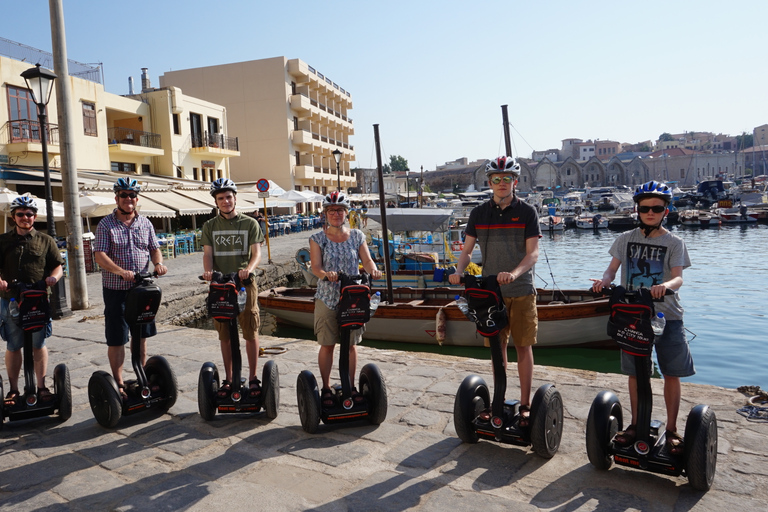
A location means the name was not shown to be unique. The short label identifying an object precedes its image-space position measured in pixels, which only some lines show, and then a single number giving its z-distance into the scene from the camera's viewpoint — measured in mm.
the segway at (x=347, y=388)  4379
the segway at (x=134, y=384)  4625
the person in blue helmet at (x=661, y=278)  3523
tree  127438
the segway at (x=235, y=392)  4750
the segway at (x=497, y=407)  3850
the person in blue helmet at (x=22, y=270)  4734
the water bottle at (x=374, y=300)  4445
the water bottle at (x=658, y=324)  3420
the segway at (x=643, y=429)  3332
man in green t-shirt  4820
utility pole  10016
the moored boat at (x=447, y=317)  11891
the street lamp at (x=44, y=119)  9438
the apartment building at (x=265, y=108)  44406
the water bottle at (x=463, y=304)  4036
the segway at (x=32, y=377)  4648
